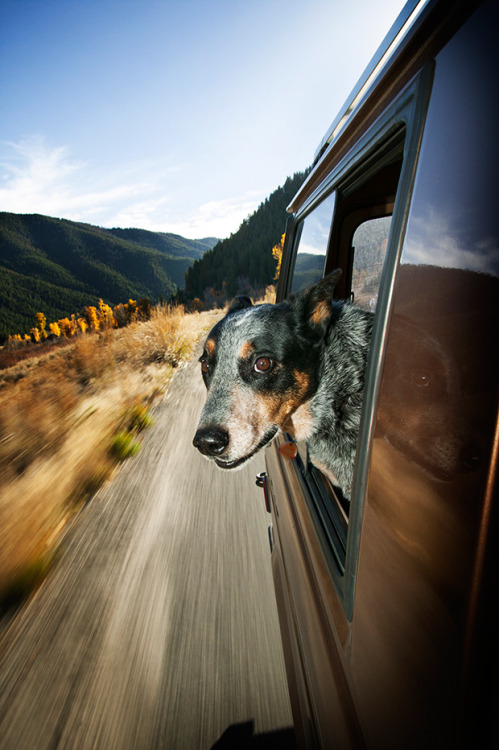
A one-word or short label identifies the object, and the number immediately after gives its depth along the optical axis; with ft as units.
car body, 1.43
